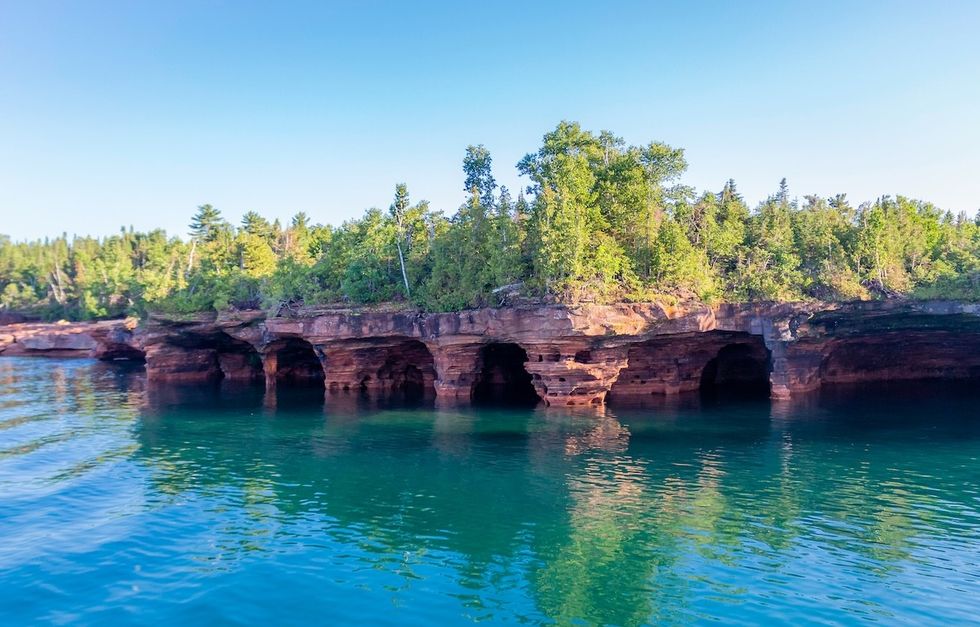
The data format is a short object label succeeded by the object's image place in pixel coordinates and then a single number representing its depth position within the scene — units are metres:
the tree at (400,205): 51.06
